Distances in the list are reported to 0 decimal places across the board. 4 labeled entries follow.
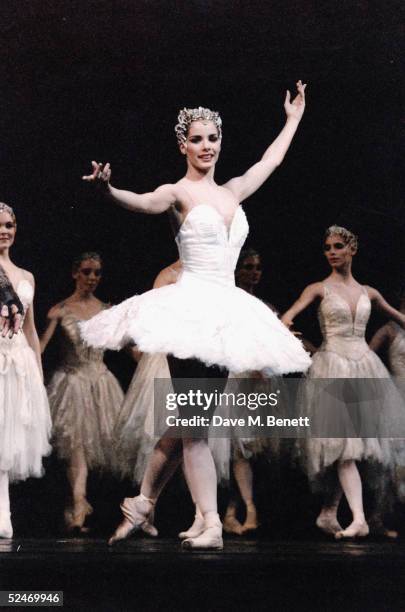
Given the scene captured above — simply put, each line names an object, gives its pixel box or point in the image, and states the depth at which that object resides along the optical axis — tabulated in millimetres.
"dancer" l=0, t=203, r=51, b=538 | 8523
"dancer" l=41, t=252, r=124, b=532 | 8906
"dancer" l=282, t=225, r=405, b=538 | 8836
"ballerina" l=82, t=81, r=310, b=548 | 7445
